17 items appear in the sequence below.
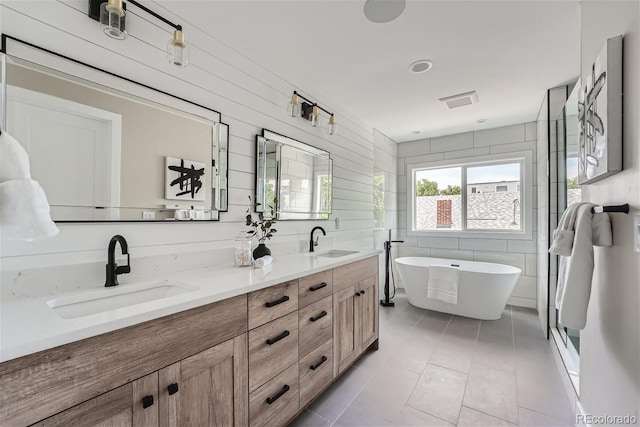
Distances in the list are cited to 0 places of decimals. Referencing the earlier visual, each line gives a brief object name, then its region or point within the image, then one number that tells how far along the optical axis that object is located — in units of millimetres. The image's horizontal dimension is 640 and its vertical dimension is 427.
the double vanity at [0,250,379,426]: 774
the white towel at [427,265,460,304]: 3230
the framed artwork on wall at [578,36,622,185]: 1036
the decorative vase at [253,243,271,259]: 1895
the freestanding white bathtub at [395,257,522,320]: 3115
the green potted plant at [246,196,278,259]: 1907
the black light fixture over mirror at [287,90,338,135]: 2277
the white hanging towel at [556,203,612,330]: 1142
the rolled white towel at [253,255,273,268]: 1772
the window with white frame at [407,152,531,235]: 3846
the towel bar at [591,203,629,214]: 1005
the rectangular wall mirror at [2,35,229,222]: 1148
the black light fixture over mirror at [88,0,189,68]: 1205
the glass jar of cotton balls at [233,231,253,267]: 1799
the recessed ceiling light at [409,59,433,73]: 2213
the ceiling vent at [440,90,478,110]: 2806
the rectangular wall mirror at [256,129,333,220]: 2207
